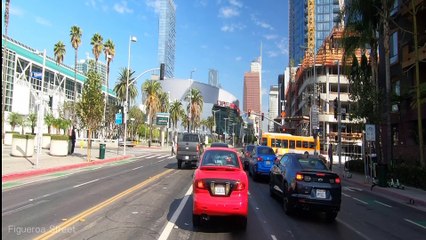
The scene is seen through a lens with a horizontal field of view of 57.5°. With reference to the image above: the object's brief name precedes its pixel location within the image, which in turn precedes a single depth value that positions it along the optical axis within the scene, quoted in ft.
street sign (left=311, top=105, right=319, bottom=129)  137.22
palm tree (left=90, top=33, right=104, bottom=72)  196.13
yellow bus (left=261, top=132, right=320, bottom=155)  149.66
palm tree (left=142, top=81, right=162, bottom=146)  233.14
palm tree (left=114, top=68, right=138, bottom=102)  231.01
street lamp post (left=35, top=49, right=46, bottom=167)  75.72
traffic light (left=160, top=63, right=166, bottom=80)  105.98
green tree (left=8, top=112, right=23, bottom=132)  202.28
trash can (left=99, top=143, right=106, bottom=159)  108.99
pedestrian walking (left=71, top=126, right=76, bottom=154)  109.01
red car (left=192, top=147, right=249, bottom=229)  28.45
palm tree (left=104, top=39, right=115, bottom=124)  199.42
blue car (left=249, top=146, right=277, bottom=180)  65.98
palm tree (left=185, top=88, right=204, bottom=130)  315.37
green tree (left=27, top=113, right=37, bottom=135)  219.02
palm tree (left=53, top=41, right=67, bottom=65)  215.92
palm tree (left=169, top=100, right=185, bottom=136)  309.01
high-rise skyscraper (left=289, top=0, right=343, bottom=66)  387.14
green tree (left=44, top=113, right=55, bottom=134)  209.85
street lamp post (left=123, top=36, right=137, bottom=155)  130.65
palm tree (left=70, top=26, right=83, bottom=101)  198.08
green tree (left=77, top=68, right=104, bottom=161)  99.55
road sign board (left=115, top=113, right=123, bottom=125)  134.31
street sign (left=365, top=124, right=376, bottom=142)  75.46
